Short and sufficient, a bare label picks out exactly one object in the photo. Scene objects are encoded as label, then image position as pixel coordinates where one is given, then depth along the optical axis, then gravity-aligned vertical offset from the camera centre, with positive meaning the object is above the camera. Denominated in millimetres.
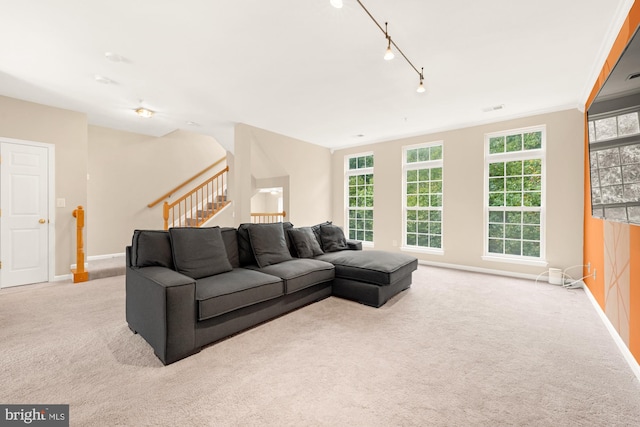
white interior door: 3783 +18
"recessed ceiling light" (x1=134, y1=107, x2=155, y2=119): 4202 +1604
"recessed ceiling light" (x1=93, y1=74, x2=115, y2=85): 3223 +1641
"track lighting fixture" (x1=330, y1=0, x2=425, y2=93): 1882 +1575
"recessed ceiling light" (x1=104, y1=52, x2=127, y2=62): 2742 +1627
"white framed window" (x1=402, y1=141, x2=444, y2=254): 5359 +363
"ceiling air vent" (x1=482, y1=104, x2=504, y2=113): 4086 +1626
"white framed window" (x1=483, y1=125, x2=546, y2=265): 4367 +312
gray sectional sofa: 2021 -613
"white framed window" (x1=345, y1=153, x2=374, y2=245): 6395 +432
